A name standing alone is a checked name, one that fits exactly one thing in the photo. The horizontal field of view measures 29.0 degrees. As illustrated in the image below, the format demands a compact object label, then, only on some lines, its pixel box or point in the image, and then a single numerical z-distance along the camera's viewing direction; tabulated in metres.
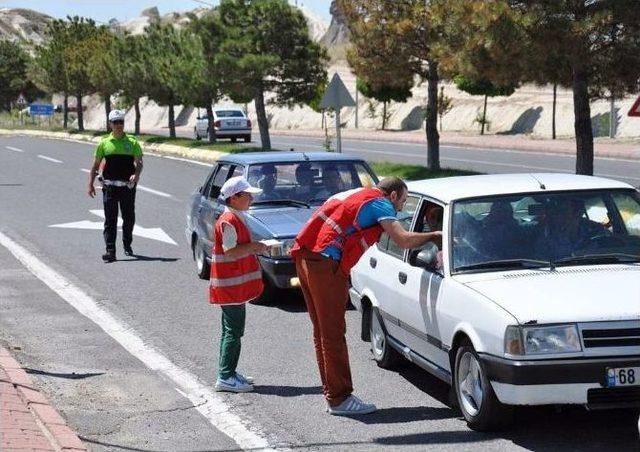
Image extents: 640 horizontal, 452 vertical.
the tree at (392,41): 27.16
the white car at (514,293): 6.71
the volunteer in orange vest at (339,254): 7.66
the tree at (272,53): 40.88
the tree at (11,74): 116.62
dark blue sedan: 12.59
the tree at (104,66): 63.17
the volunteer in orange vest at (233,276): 8.52
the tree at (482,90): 55.41
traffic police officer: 15.54
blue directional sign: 92.12
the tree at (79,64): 72.44
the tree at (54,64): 74.75
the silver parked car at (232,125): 55.34
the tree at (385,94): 59.22
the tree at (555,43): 20.50
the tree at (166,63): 48.72
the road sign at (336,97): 26.12
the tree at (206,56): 42.19
